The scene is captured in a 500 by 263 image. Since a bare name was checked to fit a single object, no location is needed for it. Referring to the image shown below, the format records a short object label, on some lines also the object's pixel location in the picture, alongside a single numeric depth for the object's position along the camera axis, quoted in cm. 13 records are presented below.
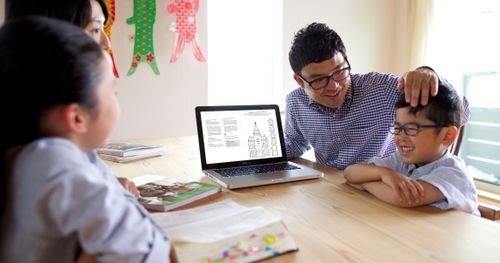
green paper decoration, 304
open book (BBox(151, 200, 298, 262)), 73
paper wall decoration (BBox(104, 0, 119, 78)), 292
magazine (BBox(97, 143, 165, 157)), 174
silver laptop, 136
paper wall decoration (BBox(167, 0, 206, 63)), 315
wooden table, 75
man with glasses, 154
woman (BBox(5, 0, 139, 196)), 98
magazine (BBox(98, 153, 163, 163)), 169
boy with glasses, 103
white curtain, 333
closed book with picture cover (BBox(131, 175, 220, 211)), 103
